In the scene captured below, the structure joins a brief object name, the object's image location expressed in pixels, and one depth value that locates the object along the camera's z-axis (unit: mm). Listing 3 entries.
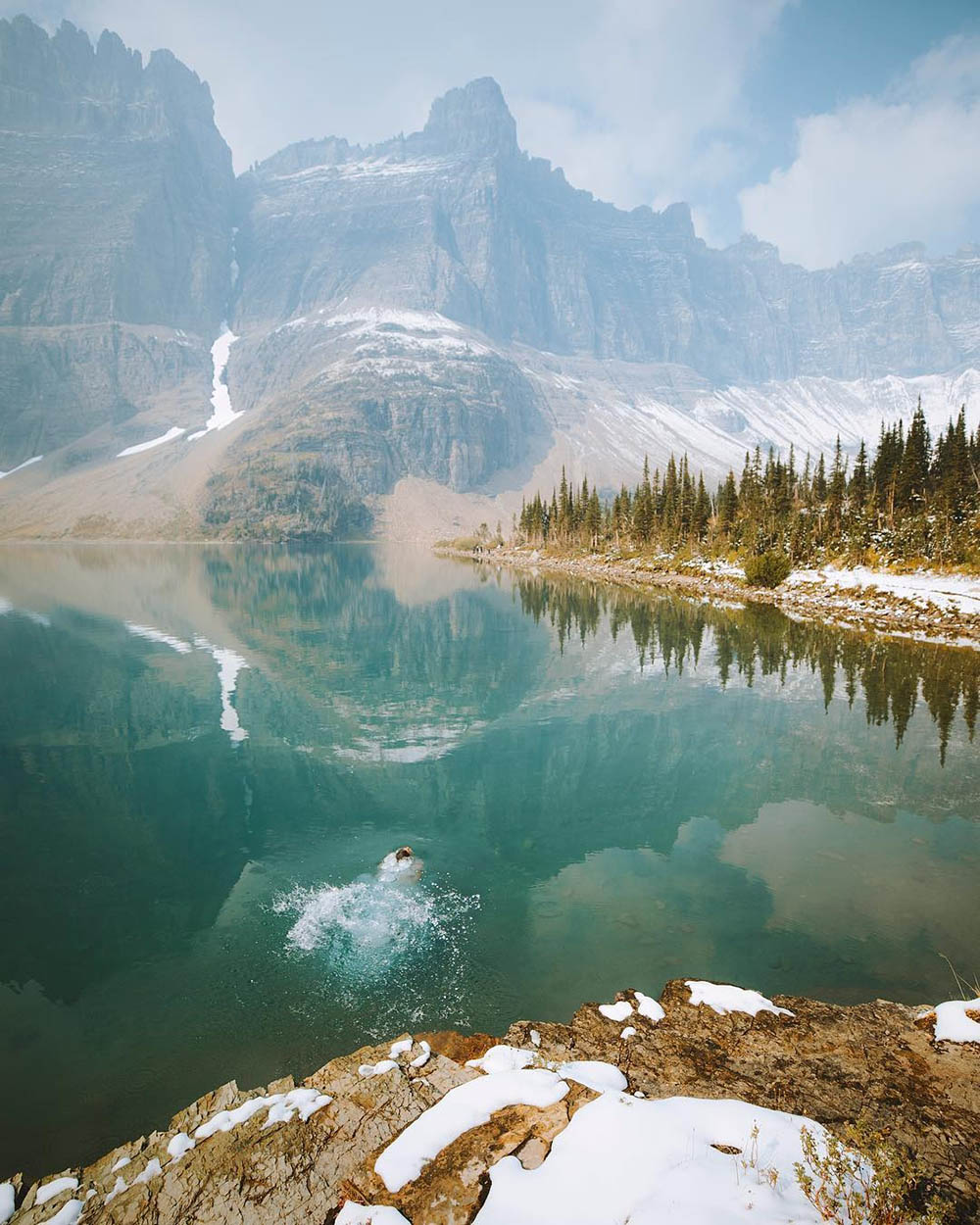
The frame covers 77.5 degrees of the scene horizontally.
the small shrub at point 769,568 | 70938
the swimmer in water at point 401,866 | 15086
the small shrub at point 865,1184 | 4566
